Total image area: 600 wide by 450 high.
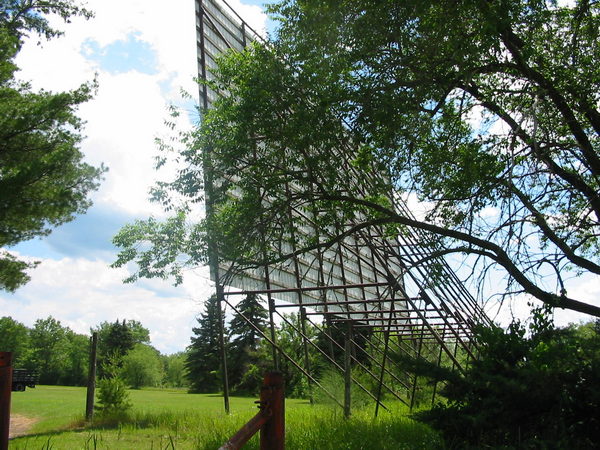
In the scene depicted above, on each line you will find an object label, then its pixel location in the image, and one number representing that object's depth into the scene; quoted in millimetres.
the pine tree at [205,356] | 40844
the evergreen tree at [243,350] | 33438
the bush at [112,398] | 11156
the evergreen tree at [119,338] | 53500
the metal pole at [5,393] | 2619
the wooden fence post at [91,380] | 10953
